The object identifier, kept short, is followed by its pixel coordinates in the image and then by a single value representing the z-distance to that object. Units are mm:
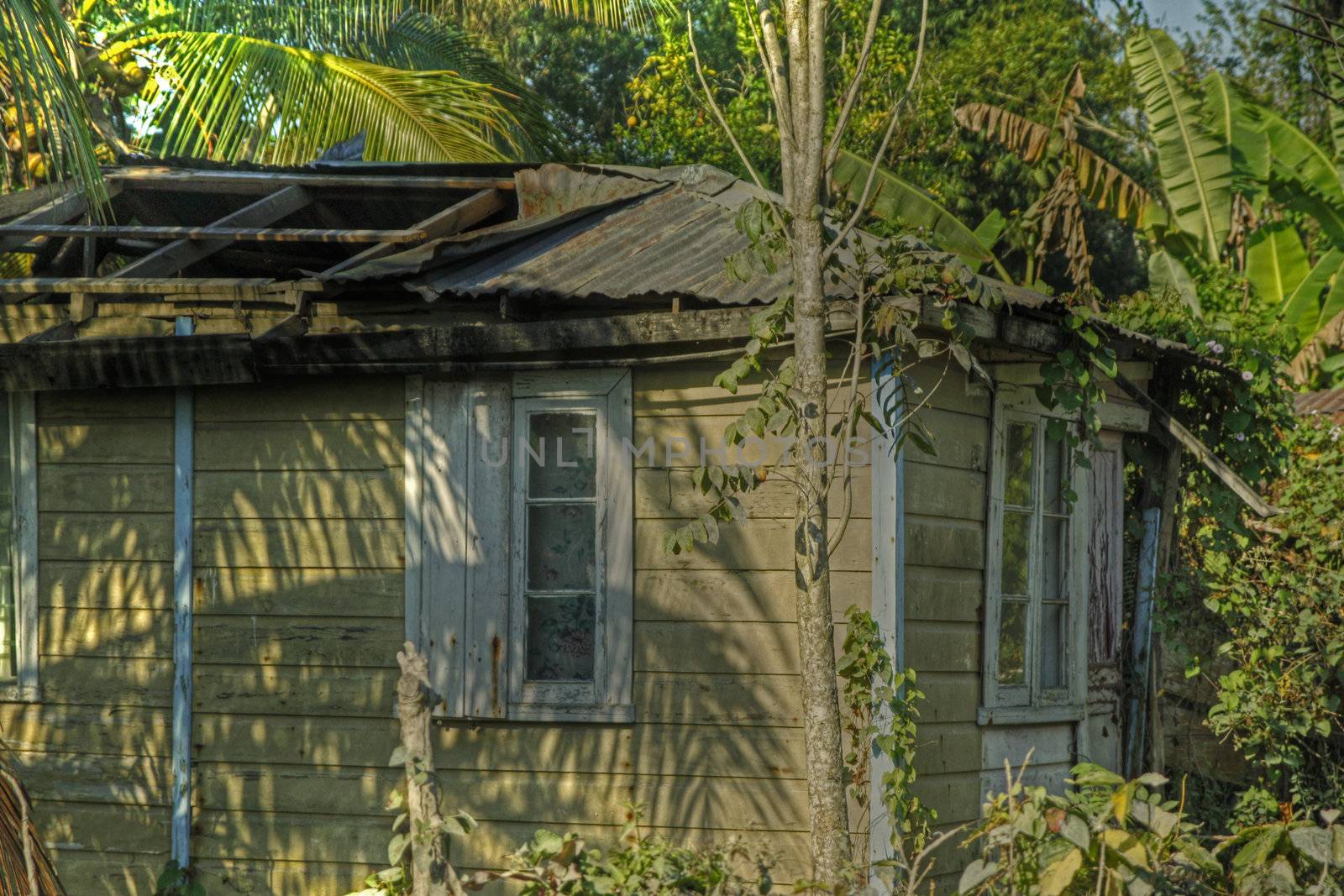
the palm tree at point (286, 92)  25375
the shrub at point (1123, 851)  8180
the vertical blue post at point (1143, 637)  16578
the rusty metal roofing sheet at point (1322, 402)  30281
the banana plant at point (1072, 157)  27219
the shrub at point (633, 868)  8250
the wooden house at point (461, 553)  12461
